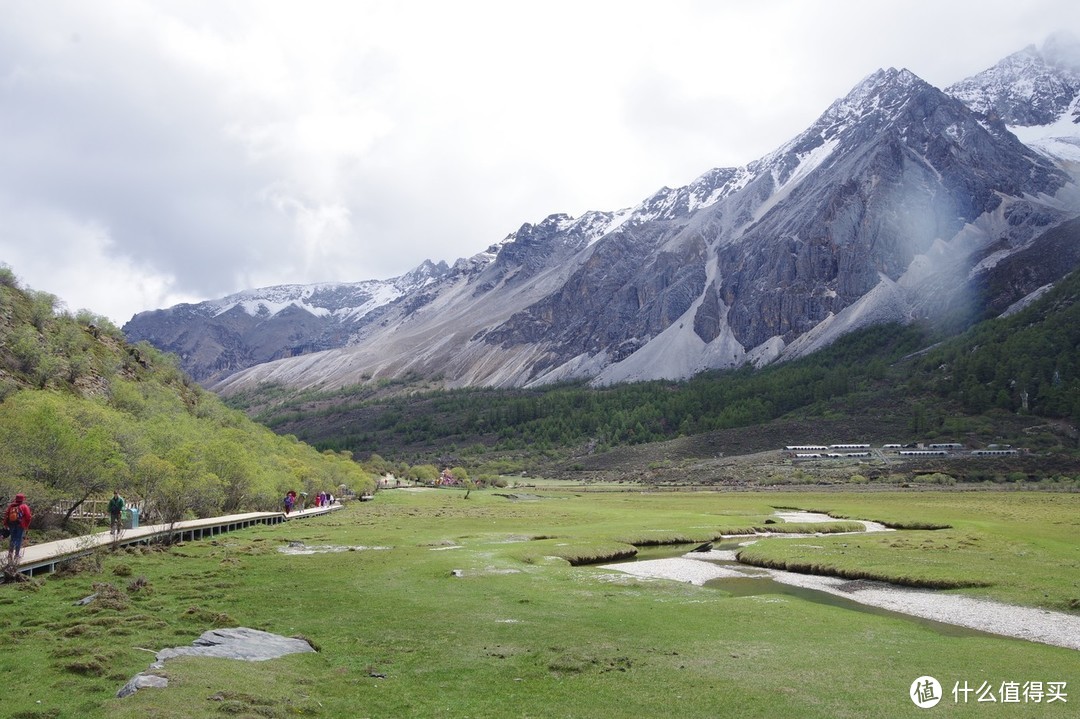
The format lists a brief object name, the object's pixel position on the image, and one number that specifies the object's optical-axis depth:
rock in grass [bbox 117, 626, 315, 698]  19.47
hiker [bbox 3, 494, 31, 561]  29.70
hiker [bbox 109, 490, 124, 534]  41.09
